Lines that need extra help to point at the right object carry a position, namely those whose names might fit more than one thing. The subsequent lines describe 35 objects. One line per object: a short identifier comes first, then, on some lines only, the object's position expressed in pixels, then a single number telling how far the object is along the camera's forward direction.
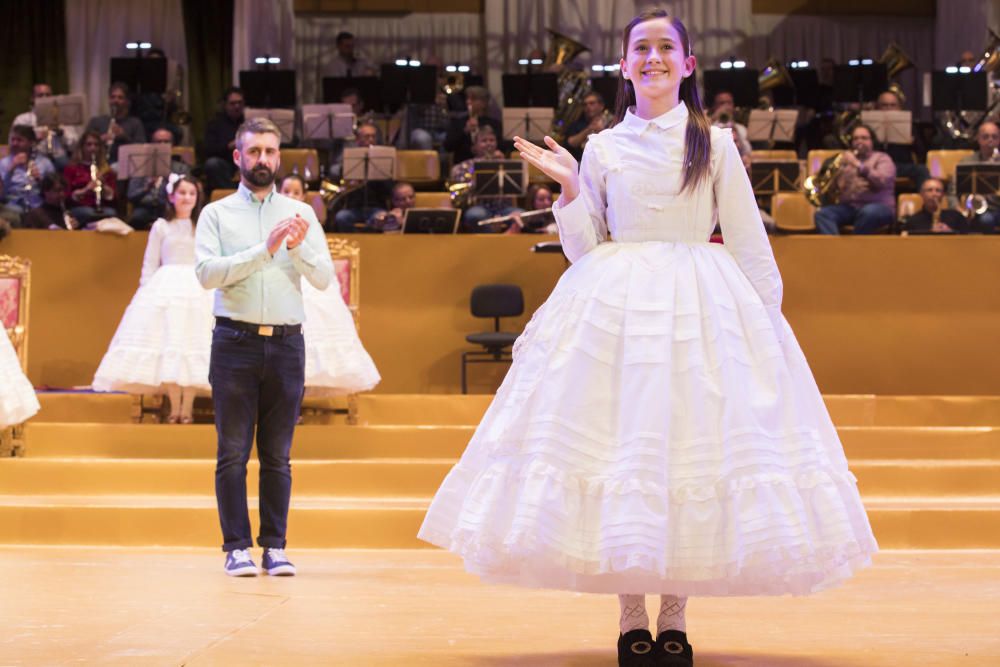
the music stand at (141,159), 10.12
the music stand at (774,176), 9.97
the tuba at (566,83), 12.60
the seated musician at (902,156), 11.48
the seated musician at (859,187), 9.97
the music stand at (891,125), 11.98
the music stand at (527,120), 11.72
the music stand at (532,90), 12.67
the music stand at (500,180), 10.00
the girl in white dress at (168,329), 7.36
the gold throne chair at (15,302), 7.30
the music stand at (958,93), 12.34
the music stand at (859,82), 13.34
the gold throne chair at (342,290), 7.93
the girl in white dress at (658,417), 2.70
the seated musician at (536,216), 9.42
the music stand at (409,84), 12.84
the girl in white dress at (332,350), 7.30
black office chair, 8.77
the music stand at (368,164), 10.68
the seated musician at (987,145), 10.91
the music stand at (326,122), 11.96
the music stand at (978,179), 9.71
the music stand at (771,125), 12.07
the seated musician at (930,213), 9.63
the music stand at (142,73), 13.59
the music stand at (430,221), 9.21
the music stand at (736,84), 12.94
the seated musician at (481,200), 9.84
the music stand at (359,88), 13.12
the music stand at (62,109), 12.38
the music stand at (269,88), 13.17
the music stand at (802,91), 14.05
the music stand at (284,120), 12.22
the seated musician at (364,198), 10.48
